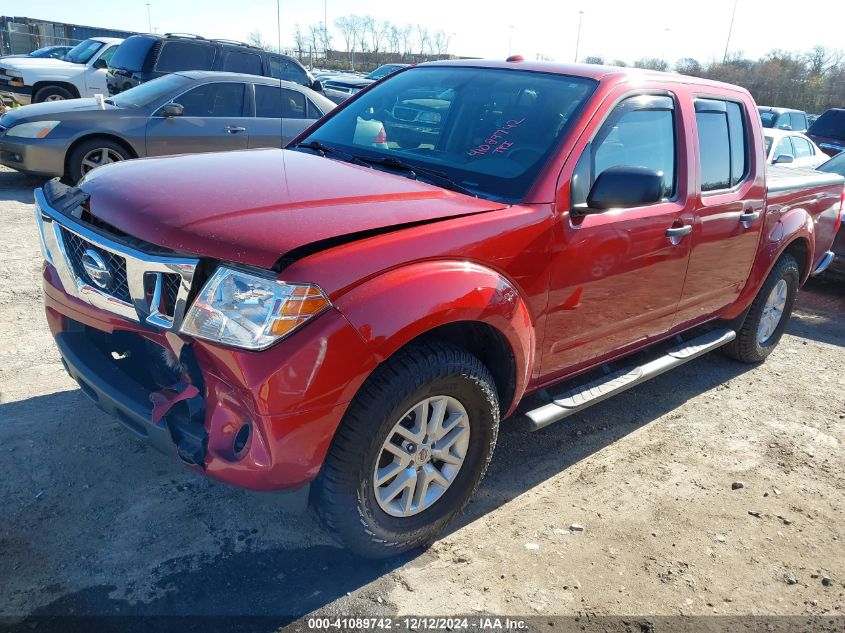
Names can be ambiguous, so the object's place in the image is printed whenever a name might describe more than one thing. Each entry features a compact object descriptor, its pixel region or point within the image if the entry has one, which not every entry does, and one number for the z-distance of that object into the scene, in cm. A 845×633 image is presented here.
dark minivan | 1085
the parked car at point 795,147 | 1059
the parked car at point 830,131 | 1477
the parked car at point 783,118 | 1503
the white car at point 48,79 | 1349
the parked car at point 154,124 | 824
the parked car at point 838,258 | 722
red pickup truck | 226
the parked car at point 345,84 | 2062
